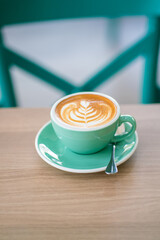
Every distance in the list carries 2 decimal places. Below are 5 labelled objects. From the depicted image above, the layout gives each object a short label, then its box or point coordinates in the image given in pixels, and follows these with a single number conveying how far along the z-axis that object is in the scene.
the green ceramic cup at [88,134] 0.47
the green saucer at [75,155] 0.48
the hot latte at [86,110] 0.51
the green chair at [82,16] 0.95
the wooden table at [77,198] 0.39
